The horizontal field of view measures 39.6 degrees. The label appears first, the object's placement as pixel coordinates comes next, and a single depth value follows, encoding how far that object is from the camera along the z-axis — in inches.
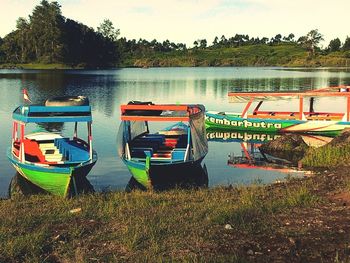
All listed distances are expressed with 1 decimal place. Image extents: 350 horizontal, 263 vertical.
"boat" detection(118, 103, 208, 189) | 741.3
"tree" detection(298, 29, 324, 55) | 7440.9
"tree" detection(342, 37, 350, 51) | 7244.1
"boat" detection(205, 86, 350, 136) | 1294.3
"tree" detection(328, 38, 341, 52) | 7588.6
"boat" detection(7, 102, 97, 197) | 683.4
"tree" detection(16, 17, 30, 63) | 6072.8
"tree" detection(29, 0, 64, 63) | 5866.1
